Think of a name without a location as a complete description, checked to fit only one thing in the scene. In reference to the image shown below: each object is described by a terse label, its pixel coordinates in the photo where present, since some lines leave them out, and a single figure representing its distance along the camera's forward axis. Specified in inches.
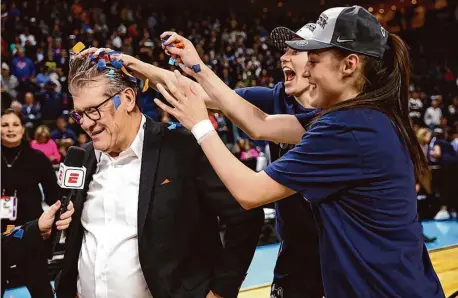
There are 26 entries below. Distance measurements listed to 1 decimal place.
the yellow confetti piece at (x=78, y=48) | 91.3
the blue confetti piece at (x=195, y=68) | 84.4
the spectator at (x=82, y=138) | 363.9
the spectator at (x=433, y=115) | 572.2
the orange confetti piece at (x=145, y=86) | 91.1
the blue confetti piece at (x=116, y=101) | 86.9
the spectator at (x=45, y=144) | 309.6
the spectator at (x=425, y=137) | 382.6
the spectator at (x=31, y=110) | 412.5
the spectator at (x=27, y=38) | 487.8
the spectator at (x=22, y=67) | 446.9
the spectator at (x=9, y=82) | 427.2
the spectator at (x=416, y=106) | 557.3
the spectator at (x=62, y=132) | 383.2
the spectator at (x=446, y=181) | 378.0
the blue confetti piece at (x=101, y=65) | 86.6
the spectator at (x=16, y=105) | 370.0
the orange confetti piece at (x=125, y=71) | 89.3
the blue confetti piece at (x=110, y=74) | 87.4
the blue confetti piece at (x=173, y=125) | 88.5
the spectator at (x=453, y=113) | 615.2
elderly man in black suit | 84.2
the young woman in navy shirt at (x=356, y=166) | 66.3
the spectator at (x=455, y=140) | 419.4
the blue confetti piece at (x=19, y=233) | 91.5
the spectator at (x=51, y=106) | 431.8
